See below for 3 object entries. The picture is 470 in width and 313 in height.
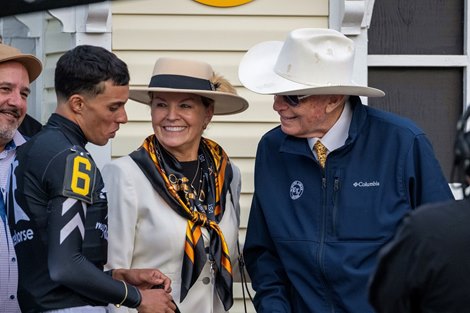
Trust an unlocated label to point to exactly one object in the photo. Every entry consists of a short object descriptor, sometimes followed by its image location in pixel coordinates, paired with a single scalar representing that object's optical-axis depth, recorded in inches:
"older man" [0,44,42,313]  415.5
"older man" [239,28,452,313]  367.6
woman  384.2
